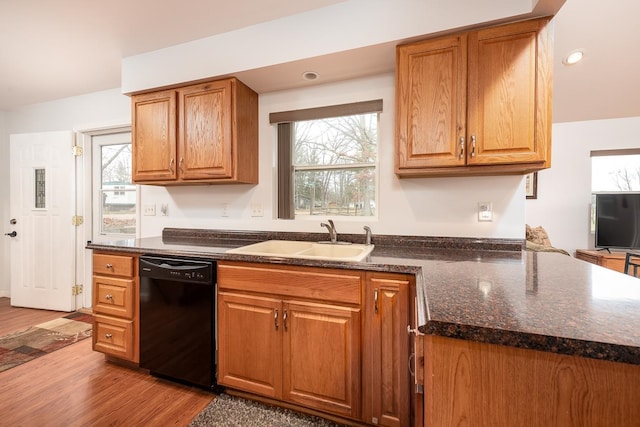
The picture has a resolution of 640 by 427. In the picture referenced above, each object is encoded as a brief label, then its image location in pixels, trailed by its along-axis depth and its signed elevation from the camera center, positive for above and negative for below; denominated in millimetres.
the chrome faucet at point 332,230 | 2020 -151
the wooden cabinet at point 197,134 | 2119 +597
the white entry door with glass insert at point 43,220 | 3193 -125
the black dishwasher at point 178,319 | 1721 -703
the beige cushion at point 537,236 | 3331 -317
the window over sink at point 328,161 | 2203 +403
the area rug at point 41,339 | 2252 -1182
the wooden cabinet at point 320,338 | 1389 -695
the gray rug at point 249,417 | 1558 -1188
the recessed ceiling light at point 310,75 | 2039 +994
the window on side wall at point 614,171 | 3736 +519
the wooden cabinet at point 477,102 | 1491 +606
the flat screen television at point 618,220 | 3573 -134
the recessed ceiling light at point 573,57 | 2385 +1322
